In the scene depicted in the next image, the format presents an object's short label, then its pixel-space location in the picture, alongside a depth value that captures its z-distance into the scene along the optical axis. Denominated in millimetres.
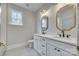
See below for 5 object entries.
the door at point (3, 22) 1693
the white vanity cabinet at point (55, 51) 783
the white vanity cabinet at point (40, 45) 1341
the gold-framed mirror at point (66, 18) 1110
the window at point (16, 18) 1927
